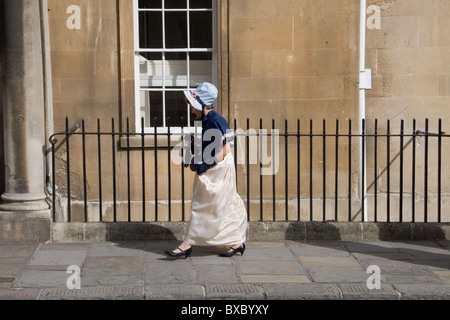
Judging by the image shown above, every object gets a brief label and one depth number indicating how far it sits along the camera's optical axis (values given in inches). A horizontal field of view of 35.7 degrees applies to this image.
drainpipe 392.8
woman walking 269.6
